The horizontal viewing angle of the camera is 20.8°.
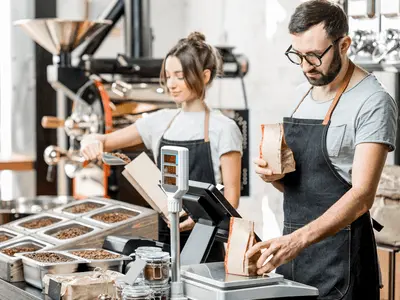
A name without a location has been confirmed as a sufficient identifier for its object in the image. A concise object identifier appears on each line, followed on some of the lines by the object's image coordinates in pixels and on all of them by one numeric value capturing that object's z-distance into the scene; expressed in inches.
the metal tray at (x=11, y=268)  138.9
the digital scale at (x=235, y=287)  108.5
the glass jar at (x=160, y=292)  110.7
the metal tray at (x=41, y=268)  131.9
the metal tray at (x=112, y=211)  154.8
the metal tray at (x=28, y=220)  161.0
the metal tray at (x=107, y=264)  133.5
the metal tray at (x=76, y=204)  165.7
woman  164.5
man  128.5
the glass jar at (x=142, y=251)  113.4
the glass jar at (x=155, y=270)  111.5
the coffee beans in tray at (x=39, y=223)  164.2
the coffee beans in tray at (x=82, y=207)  168.8
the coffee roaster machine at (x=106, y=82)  254.8
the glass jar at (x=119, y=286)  111.7
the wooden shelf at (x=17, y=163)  337.1
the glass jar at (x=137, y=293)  108.5
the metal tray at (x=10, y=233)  157.5
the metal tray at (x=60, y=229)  150.6
